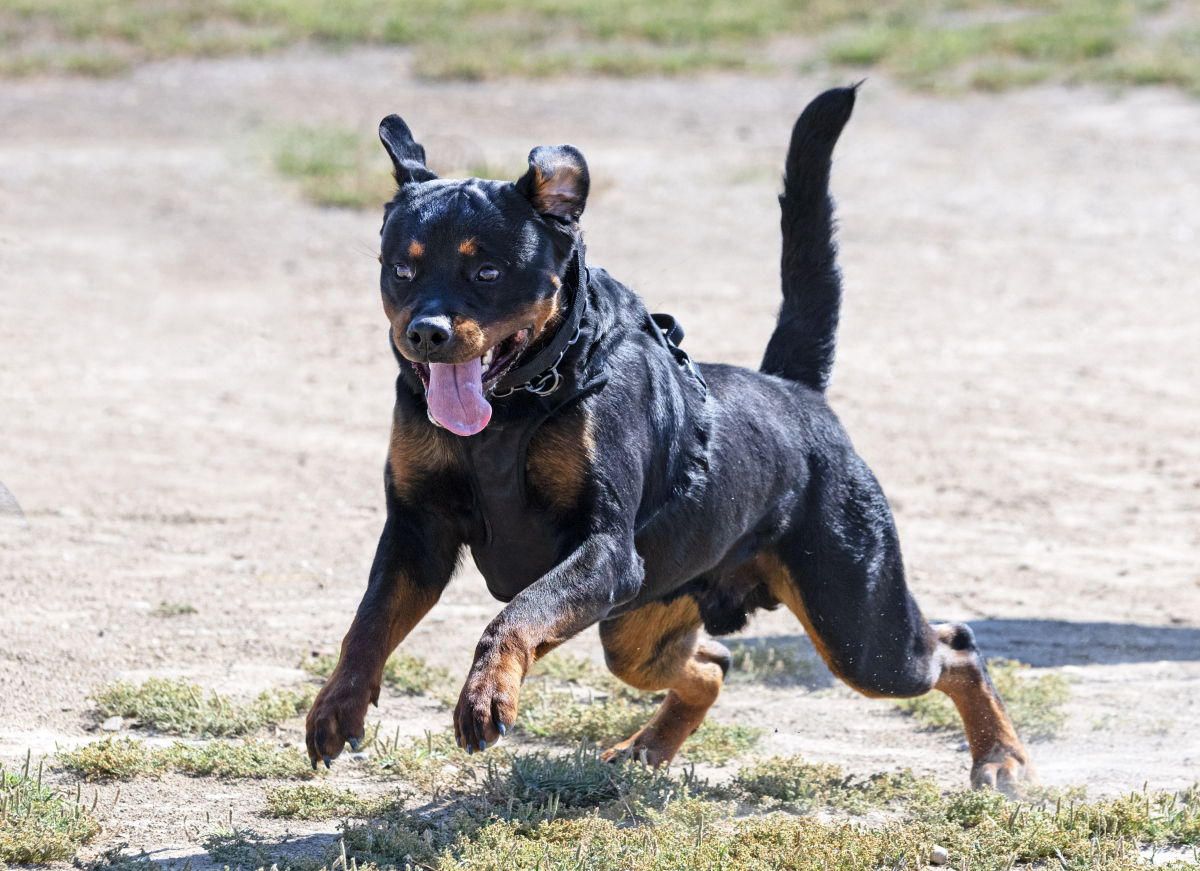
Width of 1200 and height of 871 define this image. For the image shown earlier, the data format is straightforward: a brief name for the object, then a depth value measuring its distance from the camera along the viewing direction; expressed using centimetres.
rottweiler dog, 681
